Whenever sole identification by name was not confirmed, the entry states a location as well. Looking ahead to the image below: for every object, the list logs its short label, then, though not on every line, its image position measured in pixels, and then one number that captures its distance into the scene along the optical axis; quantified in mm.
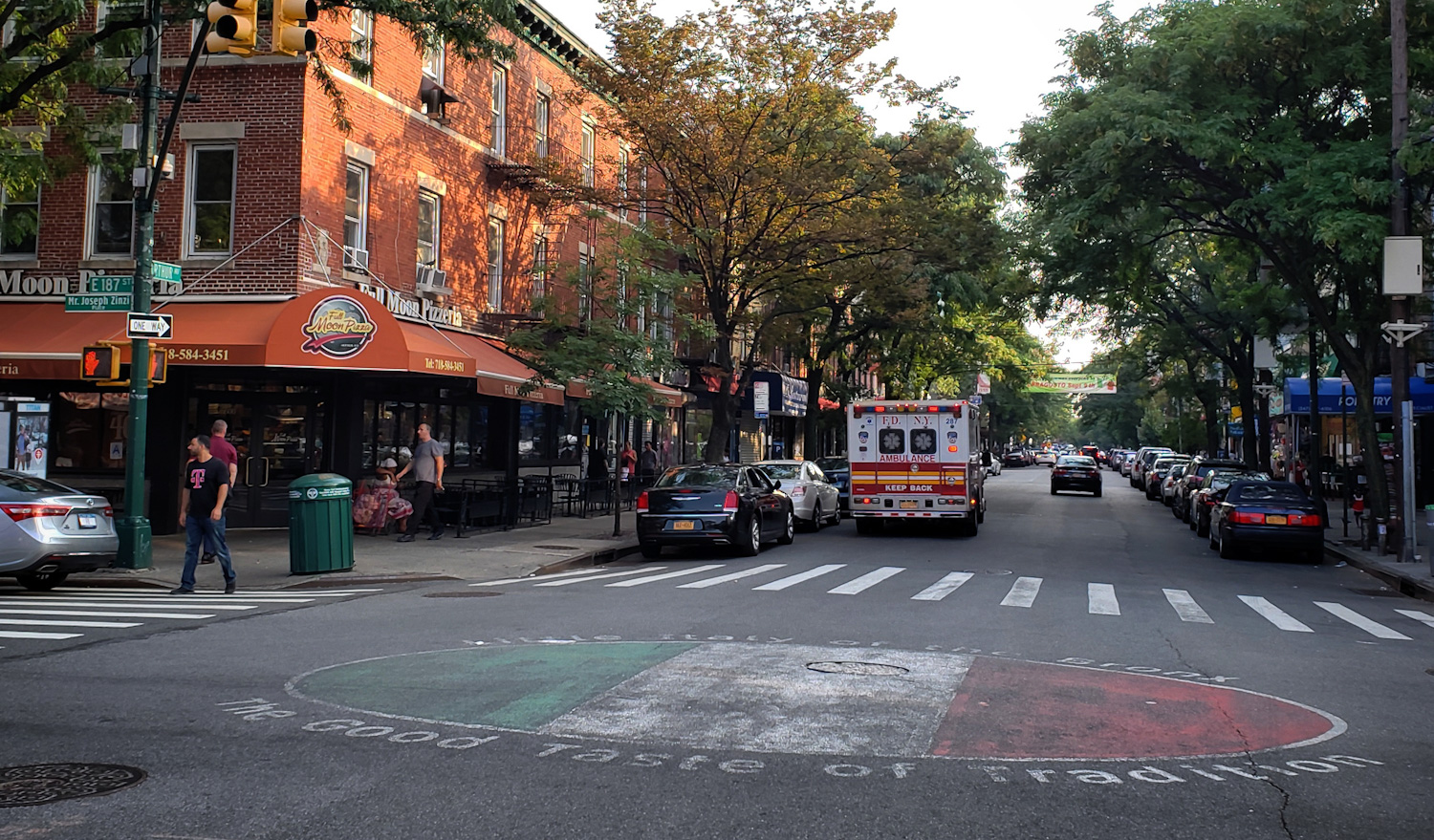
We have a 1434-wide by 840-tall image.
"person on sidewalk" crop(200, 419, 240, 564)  16312
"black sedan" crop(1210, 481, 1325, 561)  20156
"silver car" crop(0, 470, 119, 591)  12617
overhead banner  81812
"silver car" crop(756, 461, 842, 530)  24844
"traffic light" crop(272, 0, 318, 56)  9758
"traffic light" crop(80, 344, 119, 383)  14664
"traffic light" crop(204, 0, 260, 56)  9758
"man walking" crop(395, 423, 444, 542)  19453
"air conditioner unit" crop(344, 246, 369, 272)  20688
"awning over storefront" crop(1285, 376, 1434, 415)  31578
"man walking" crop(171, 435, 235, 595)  13469
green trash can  14992
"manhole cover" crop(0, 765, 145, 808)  5176
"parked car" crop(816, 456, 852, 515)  31062
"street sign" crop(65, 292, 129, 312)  15203
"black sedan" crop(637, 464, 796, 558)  18609
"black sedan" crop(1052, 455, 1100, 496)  44312
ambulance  23266
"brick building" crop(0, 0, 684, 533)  18953
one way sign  14938
